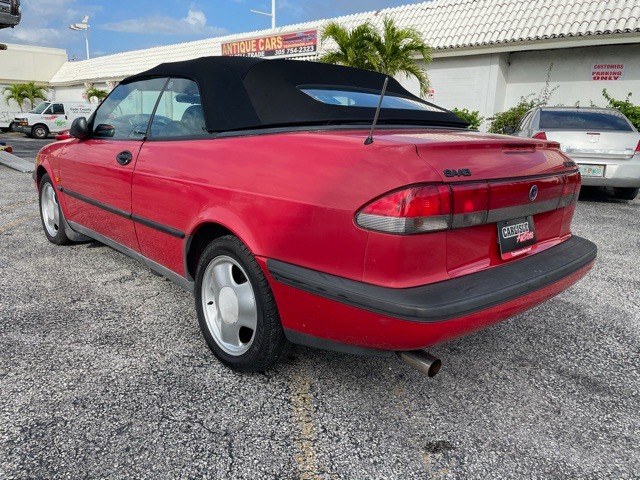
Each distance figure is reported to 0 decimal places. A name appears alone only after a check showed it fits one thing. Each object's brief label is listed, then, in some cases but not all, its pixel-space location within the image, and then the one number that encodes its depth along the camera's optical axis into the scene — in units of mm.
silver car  6445
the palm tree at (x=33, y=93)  32594
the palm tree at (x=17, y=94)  32219
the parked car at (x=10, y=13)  10359
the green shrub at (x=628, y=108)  11500
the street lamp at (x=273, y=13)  23984
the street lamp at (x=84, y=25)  41750
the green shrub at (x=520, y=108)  13545
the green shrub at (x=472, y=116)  14352
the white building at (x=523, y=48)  12281
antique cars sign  17766
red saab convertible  1770
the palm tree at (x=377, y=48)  11125
